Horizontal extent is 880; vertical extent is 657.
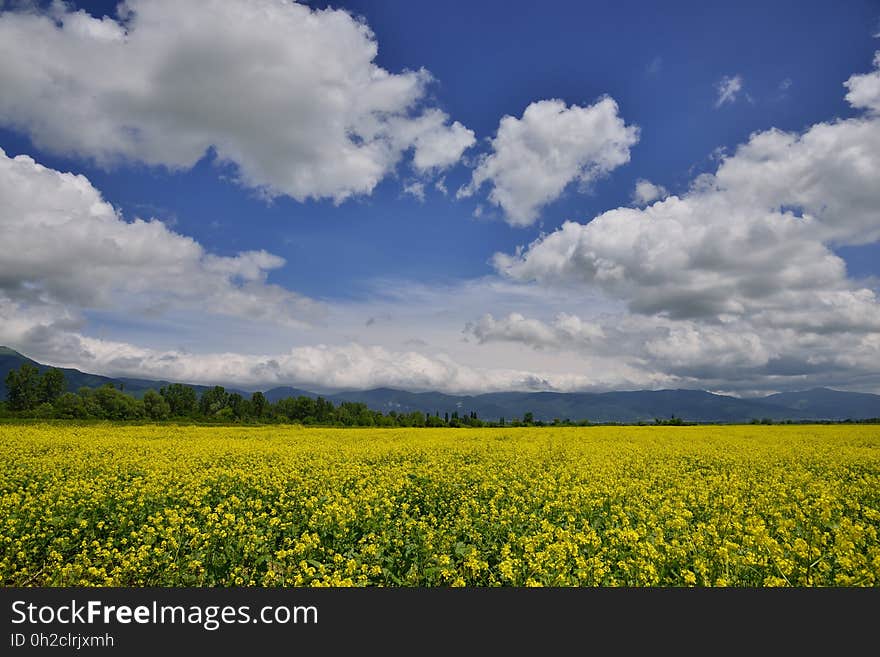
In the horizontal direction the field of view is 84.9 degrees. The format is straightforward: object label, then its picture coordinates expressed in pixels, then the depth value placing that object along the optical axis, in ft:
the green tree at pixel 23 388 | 350.23
